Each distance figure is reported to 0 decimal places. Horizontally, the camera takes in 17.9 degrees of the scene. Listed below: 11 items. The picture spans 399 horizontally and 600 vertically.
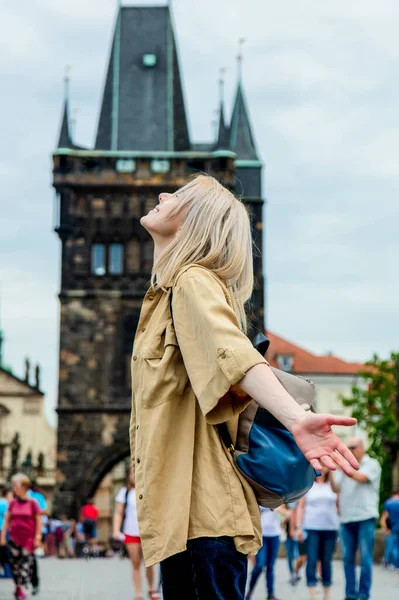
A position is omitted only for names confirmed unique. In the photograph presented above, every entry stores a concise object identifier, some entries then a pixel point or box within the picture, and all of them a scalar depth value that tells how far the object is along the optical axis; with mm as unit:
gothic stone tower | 42594
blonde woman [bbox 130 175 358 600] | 2893
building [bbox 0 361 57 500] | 59656
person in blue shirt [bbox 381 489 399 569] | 16719
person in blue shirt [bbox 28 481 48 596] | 12335
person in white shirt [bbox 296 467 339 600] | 10828
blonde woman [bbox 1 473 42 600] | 11758
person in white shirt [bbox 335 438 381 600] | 9984
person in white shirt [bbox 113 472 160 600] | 10823
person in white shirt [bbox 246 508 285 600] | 11227
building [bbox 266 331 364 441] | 79062
